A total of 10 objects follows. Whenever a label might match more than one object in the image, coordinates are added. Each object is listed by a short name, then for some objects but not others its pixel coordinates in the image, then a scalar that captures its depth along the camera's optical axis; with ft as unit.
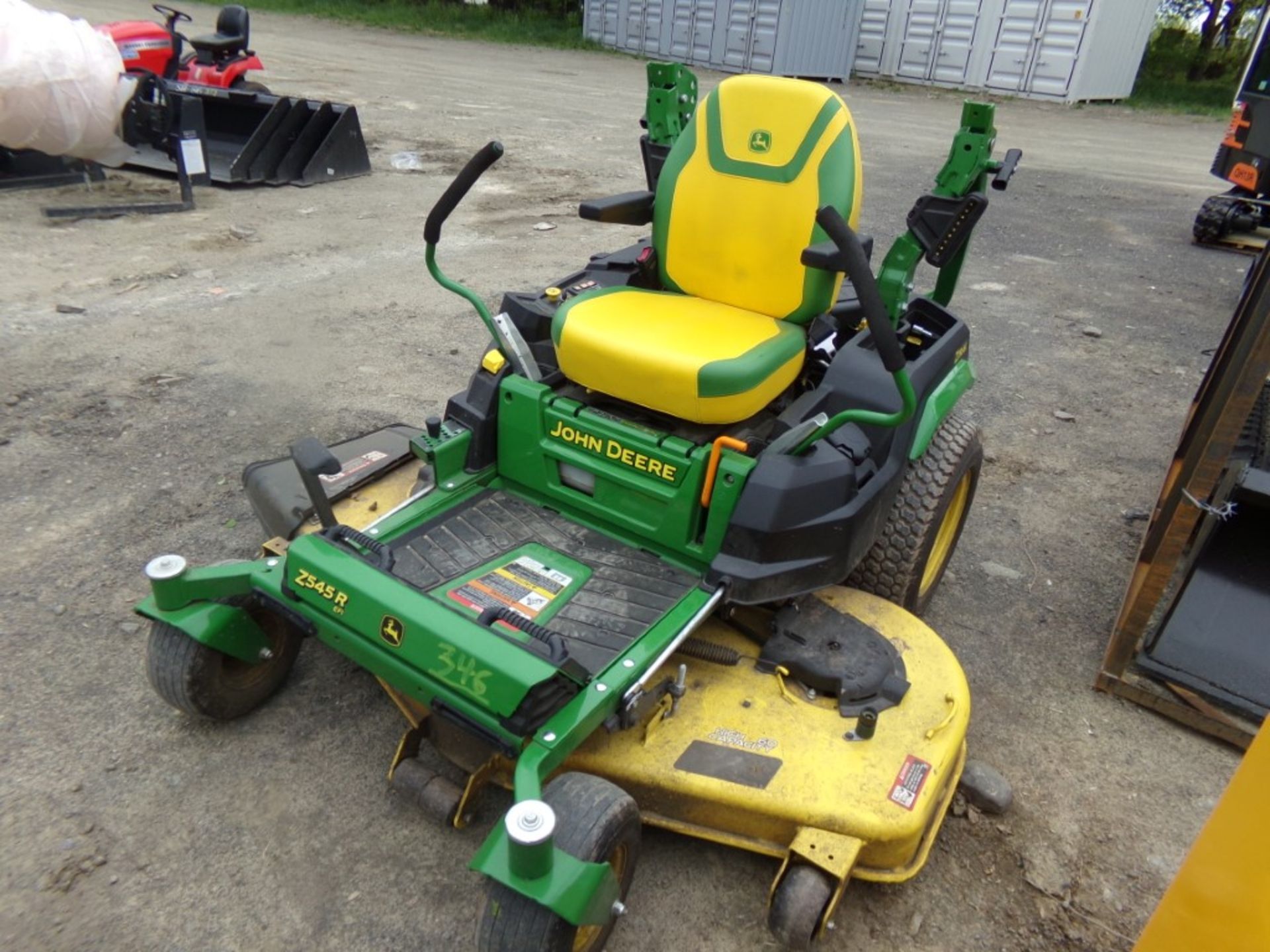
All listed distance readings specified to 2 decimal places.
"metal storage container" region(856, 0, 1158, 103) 49.42
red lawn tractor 25.34
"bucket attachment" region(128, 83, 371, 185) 24.08
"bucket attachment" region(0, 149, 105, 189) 22.68
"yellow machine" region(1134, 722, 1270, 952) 4.07
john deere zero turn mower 6.62
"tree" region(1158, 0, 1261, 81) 69.15
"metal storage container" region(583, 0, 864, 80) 52.47
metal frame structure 8.07
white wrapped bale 18.81
